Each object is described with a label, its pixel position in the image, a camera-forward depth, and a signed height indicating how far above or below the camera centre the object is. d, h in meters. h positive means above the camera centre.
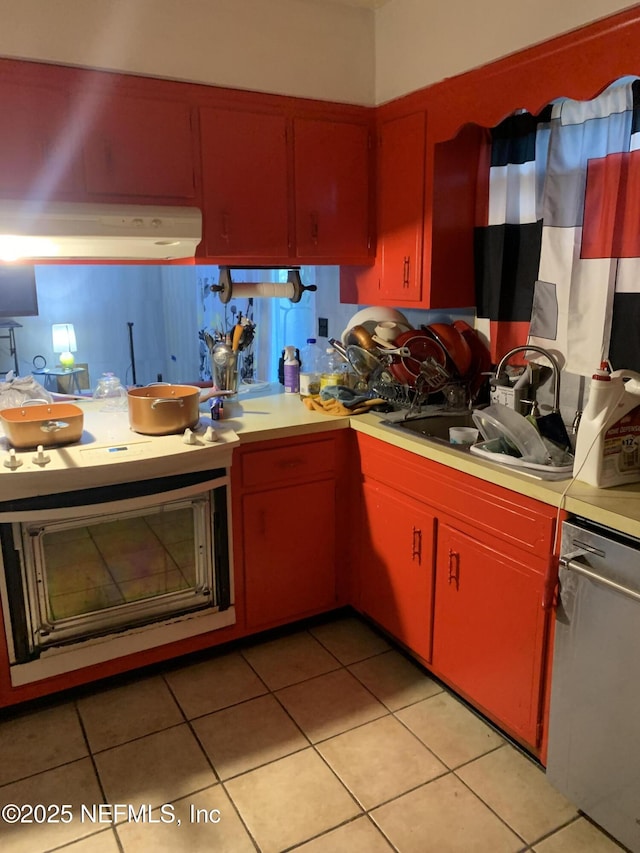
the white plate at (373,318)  2.71 -0.13
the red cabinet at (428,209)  2.42 +0.30
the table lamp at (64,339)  5.69 -0.43
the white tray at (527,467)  1.72 -0.49
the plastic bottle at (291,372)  2.86 -0.37
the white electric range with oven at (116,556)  1.94 -0.87
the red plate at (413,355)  2.43 -0.25
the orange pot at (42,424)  2.00 -0.42
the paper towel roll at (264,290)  2.68 -0.01
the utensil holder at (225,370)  2.63 -0.33
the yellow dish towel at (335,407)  2.49 -0.46
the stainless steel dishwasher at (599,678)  1.47 -0.94
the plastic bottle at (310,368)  2.76 -0.37
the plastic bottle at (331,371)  2.74 -0.36
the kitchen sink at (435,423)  2.38 -0.50
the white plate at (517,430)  1.84 -0.42
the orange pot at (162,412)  2.14 -0.41
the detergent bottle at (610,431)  1.59 -0.36
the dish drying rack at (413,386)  2.38 -0.38
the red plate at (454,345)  2.42 -0.22
